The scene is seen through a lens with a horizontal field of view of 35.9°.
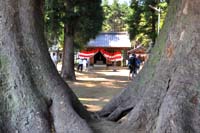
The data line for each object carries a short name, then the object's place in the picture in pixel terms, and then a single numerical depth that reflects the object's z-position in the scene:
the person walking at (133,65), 18.07
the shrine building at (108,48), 43.29
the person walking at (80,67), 30.17
